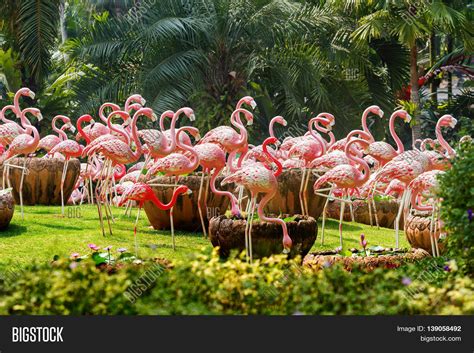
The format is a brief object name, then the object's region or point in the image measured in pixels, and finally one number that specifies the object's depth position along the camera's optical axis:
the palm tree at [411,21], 17.59
